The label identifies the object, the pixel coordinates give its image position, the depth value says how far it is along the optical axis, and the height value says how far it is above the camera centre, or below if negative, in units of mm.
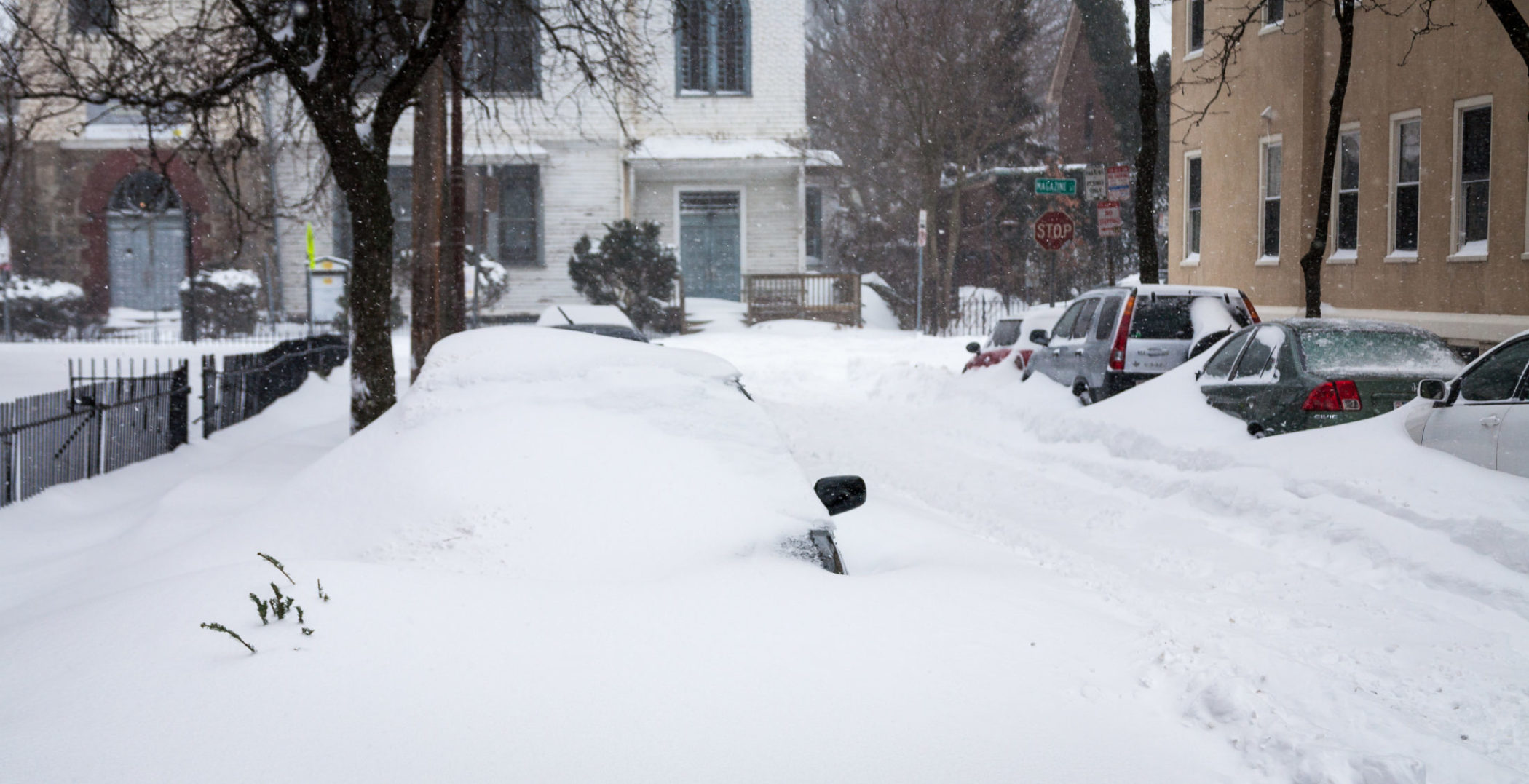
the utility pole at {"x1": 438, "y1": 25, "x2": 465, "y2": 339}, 16359 +736
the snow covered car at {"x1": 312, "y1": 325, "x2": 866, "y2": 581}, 4562 -683
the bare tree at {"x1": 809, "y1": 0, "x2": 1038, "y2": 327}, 34406 +5834
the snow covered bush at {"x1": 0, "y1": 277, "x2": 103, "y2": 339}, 29078 -53
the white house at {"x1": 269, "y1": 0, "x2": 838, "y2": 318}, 32844 +3700
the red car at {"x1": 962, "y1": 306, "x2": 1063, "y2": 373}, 17719 -618
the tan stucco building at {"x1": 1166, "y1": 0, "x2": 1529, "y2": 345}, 15211 +1949
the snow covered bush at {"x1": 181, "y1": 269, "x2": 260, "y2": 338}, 29938 +34
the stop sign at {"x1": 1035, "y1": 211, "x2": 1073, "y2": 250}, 20969 +1221
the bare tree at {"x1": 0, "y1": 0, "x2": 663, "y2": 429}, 11820 +2296
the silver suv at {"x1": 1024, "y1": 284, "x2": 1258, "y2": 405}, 13430 -312
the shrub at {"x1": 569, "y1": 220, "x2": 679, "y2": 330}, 30766 +826
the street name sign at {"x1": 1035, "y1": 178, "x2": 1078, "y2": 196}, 20234 +1916
